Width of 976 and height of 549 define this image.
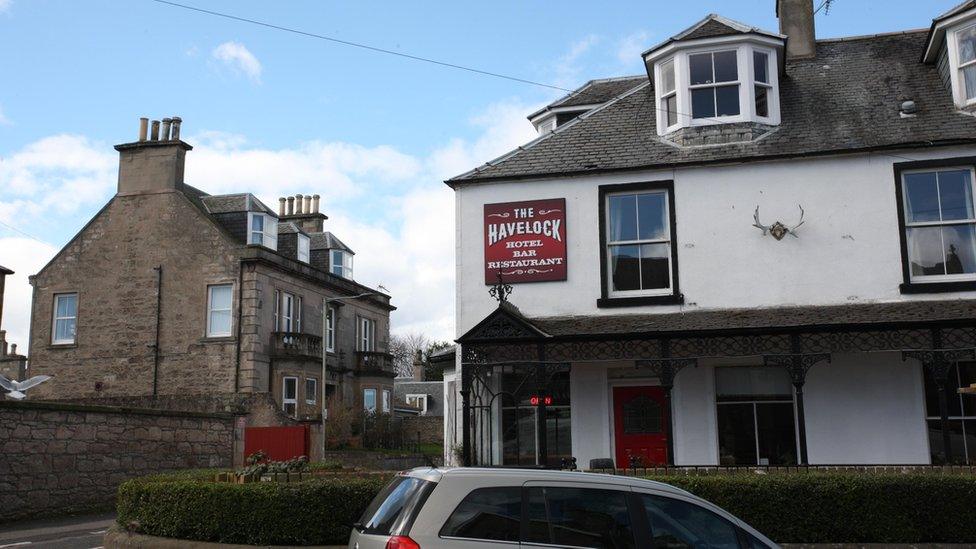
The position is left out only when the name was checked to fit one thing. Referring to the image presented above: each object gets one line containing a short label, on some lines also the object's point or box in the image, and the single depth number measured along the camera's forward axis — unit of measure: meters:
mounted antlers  15.97
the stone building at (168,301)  33.19
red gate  23.88
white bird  20.16
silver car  6.92
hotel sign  16.75
